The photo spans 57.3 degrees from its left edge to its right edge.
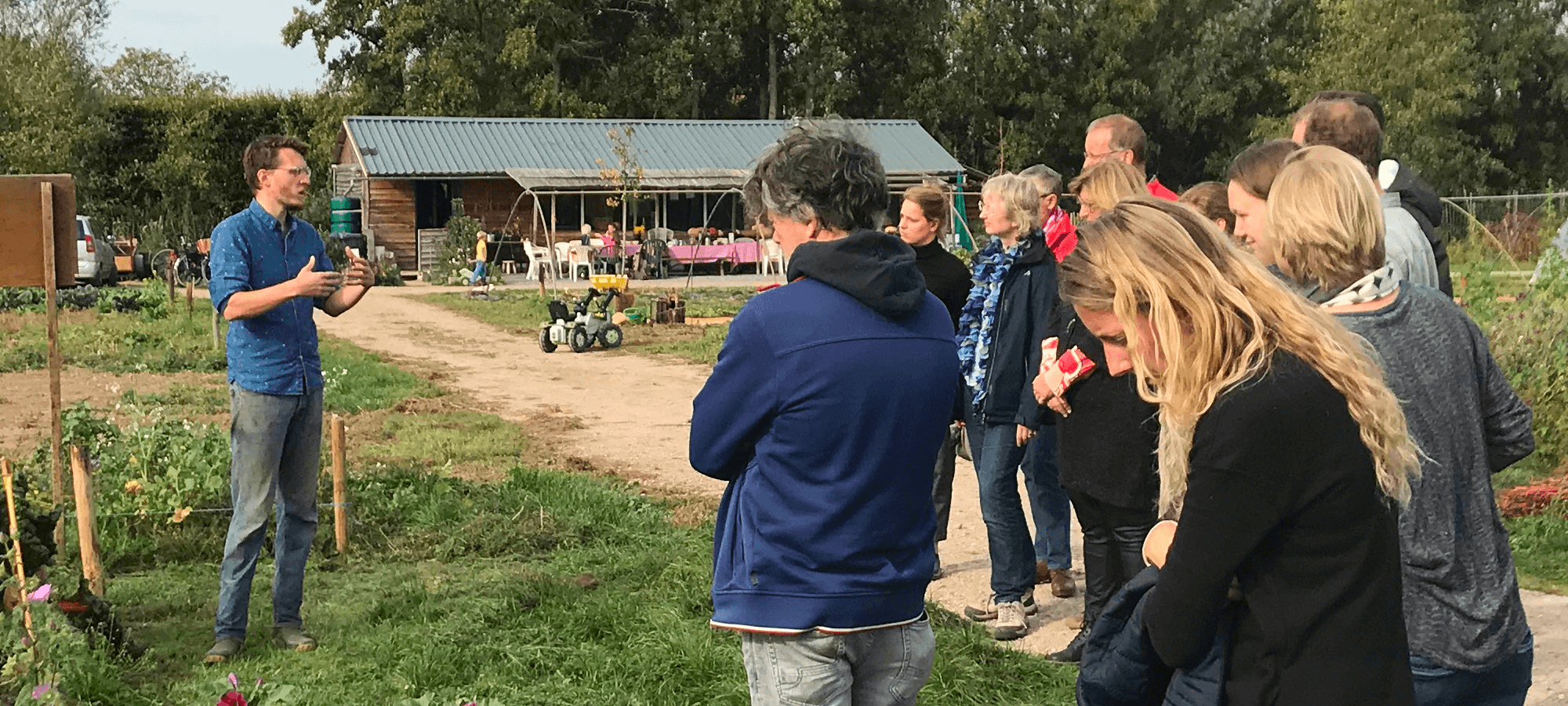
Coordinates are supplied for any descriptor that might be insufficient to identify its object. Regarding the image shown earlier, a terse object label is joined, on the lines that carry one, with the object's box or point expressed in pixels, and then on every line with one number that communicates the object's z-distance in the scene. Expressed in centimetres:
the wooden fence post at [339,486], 653
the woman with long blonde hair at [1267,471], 208
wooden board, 522
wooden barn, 3253
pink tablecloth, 3269
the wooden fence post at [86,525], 541
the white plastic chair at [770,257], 2881
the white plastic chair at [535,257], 2872
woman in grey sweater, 255
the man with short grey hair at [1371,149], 359
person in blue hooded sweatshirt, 263
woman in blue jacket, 528
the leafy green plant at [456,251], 3144
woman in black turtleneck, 572
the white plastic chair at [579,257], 2912
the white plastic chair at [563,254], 3052
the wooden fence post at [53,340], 521
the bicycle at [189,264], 2781
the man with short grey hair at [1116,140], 522
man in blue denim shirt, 486
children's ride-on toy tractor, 1633
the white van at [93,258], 2759
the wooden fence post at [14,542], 429
